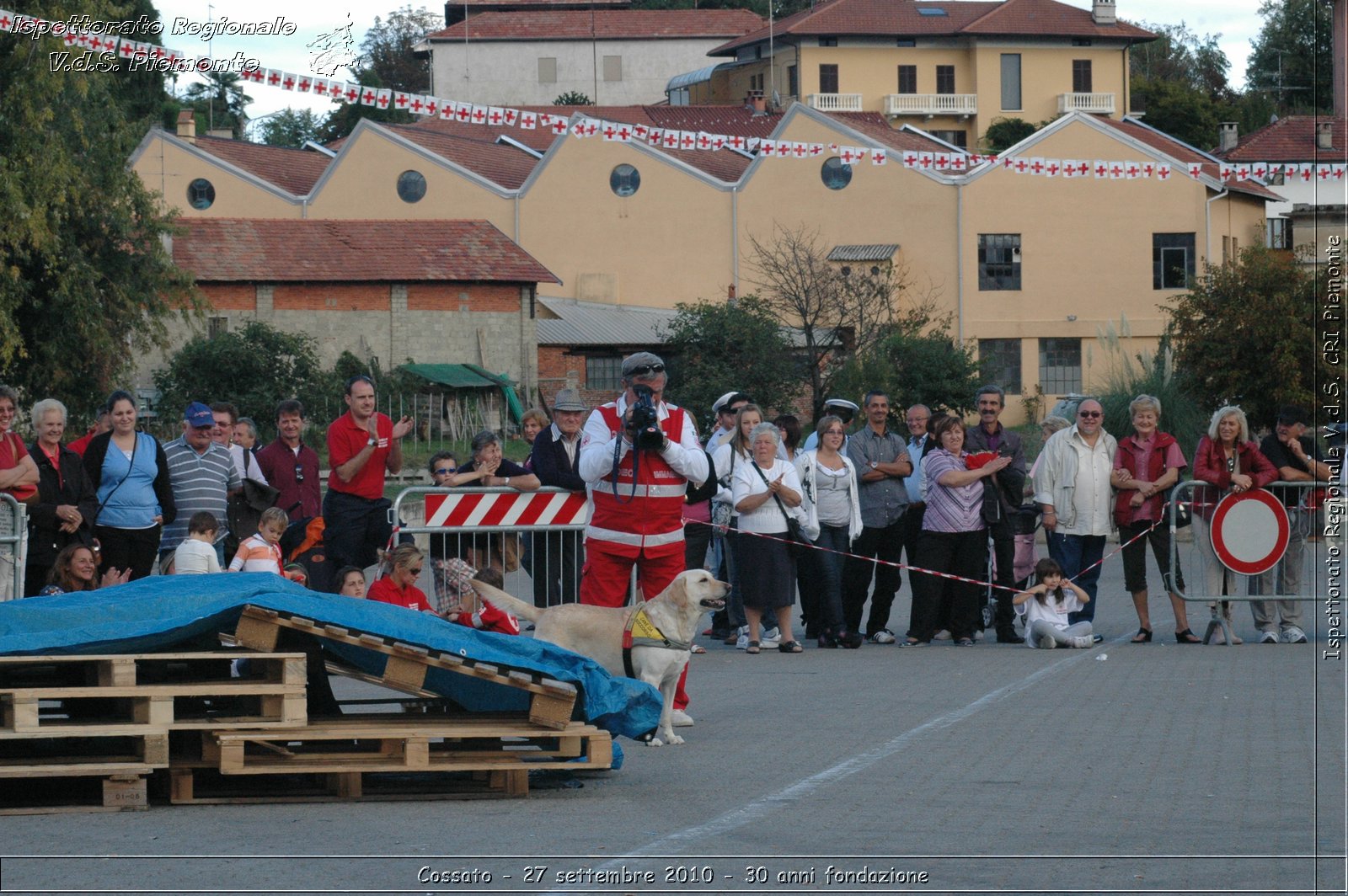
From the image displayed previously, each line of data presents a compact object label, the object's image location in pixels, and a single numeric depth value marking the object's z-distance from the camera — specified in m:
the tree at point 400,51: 112.19
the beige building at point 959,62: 89.81
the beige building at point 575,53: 101.88
